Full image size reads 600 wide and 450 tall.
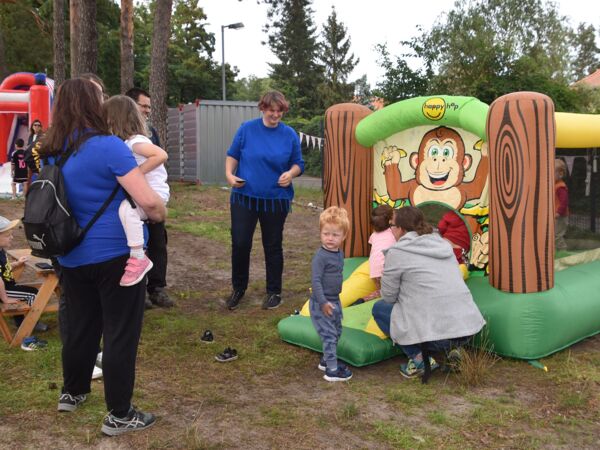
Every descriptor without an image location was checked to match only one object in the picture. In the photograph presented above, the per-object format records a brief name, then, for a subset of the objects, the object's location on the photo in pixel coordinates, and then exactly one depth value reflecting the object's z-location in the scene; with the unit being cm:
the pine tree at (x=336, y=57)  5147
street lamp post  2547
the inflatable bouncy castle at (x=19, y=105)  1048
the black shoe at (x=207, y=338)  475
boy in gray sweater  392
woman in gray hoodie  388
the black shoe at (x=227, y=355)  430
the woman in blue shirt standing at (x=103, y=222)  287
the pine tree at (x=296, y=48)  5034
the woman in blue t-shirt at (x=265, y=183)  554
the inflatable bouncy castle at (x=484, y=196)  420
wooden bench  446
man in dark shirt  528
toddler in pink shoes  289
